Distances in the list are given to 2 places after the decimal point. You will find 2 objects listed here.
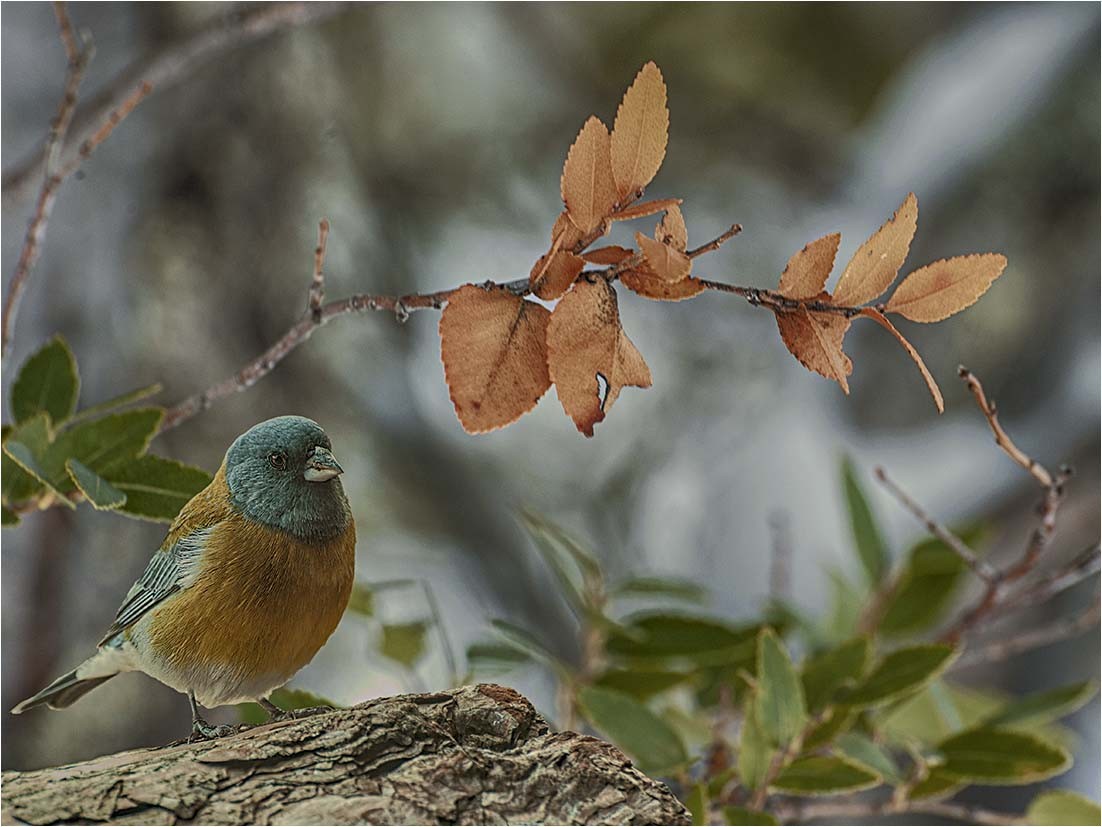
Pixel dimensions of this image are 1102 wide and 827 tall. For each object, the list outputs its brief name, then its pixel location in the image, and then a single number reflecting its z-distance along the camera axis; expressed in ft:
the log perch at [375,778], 11.22
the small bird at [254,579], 11.31
